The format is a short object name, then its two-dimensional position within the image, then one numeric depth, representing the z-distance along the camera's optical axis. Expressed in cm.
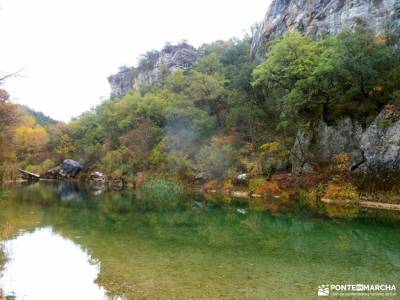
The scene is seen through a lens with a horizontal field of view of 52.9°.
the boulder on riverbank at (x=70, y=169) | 6750
